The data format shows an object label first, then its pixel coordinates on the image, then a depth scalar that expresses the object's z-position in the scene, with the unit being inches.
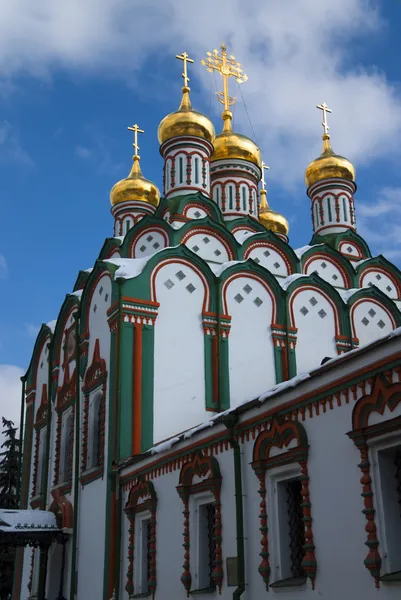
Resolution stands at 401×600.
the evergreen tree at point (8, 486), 802.2
